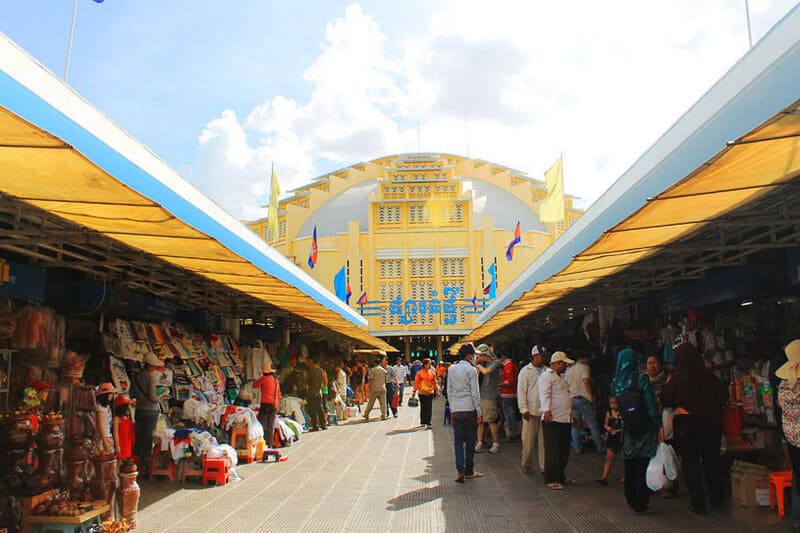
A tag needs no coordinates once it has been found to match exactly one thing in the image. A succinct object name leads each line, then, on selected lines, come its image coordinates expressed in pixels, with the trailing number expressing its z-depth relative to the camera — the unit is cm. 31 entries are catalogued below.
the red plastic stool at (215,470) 755
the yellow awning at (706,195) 325
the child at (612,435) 719
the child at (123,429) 588
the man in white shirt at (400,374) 2215
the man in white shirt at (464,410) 761
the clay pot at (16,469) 508
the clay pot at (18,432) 521
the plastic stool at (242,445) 899
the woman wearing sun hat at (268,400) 977
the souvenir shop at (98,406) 525
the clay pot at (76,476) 539
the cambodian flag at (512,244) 2934
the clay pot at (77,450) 543
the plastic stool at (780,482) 573
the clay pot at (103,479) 535
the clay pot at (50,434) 540
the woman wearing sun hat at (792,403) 495
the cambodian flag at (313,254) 3032
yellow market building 3819
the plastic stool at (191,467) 770
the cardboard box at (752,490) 593
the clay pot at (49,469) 524
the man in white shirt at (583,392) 893
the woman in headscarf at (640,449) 602
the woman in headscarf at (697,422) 589
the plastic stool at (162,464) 775
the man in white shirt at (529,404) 813
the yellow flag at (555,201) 2092
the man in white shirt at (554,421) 721
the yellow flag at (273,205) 2727
